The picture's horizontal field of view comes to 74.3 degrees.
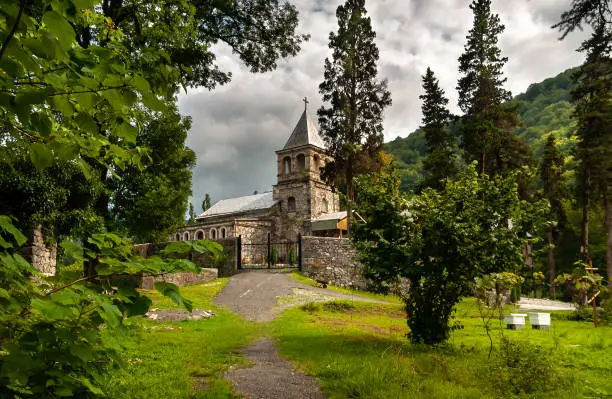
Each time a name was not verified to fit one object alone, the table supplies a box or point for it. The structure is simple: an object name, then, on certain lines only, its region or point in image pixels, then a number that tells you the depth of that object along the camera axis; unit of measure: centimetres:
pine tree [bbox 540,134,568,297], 3609
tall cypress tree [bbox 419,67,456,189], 2930
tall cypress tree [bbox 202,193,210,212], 7387
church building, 4475
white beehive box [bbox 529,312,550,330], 1364
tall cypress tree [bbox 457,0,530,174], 2506
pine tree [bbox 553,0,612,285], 2350
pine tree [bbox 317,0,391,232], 2875
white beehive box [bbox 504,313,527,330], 1385
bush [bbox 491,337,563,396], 601
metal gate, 2659
